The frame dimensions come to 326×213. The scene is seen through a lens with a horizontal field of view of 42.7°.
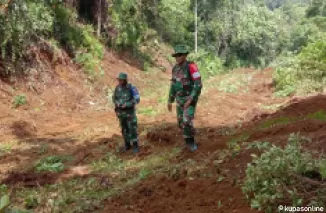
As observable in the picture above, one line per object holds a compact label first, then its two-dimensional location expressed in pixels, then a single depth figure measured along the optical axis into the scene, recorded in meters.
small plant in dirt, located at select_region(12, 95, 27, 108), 12.70
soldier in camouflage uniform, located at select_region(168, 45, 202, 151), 6.95
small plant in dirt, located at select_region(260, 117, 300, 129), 8.48
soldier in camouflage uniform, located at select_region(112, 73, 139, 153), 8.34
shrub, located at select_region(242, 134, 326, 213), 3.48
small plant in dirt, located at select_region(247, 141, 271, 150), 5.46
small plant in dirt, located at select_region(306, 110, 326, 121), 8.16
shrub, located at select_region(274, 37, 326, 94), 15.18
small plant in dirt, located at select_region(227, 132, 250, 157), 5.87
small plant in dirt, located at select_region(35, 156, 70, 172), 7.85
